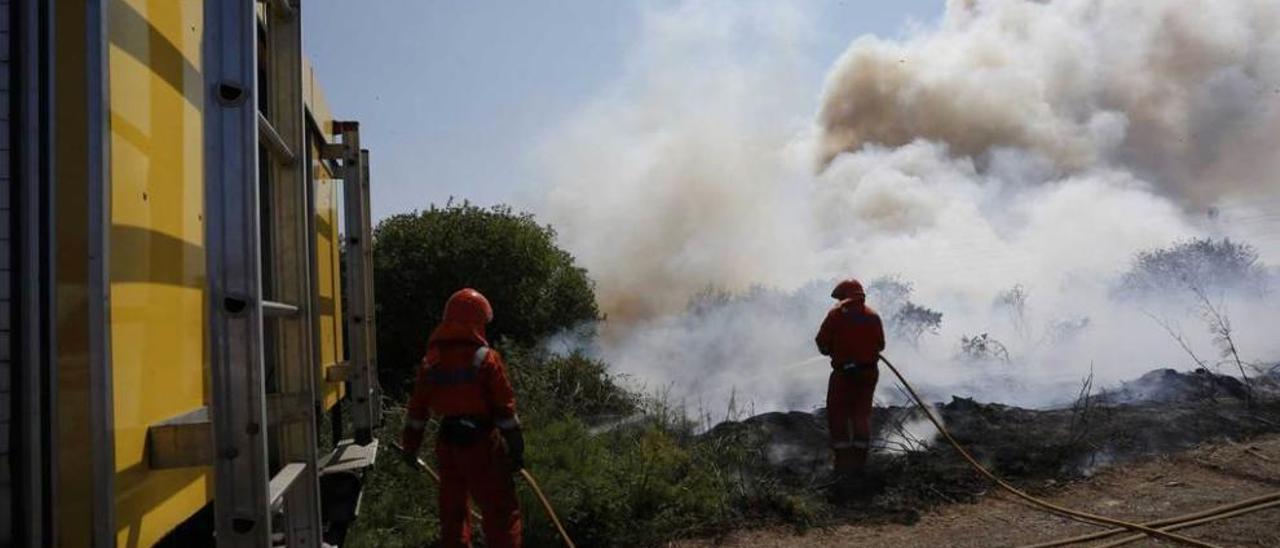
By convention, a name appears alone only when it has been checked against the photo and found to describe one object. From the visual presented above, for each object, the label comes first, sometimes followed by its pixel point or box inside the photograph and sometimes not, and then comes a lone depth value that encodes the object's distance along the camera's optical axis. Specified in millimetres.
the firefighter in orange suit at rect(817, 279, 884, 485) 7762
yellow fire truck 1453
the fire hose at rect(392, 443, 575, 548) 5729
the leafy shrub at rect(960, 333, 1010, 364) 13977
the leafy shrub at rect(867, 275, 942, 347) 15281
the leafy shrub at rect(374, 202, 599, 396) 11234
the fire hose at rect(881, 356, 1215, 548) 5684
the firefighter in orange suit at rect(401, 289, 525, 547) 5078
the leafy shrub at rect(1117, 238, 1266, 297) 15984
